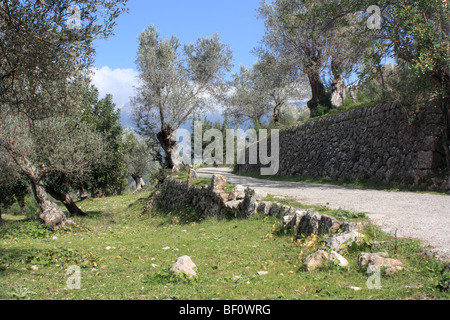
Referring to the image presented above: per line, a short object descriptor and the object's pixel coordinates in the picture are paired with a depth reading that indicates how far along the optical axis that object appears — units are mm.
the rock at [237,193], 11334
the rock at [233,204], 10824
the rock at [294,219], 7238
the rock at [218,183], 12833
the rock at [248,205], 9899
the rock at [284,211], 8217
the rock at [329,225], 6262
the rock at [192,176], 16319
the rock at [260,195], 10203
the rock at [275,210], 8831
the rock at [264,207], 9312
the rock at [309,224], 6688
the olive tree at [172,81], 23484
